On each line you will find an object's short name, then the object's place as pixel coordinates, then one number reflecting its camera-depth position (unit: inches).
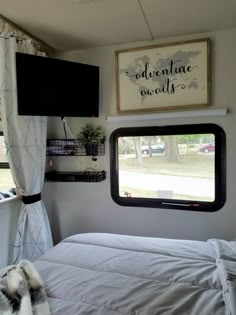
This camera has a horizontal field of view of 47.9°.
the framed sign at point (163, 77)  89.3
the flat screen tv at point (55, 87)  79.8
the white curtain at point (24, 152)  82.4
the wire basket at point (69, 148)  101.2
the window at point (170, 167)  90.3
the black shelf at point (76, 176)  100.1
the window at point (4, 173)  98.5
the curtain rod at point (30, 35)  77.3
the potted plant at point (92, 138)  99.5
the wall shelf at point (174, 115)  86.7
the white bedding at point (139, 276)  43.6
